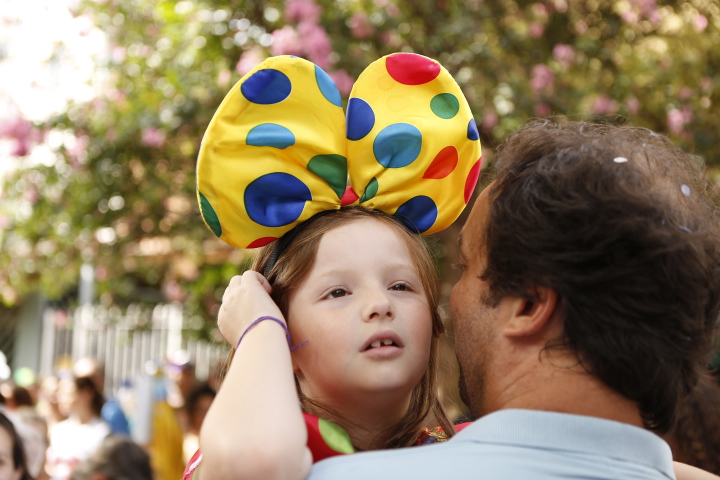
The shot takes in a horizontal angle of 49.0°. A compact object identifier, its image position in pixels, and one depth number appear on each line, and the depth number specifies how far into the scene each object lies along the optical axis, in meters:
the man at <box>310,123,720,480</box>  1.37
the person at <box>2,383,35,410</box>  6.26
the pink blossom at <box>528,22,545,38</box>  6.37
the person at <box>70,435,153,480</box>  3.88
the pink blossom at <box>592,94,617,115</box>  5.93
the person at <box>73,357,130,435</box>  6.23
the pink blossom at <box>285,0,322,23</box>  5.40
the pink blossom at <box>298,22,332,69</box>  5.34
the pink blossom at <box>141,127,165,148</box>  5.87
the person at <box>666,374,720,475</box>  2.72
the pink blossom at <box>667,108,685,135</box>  6.10
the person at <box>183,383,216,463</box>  5.55
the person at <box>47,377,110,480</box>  5.51
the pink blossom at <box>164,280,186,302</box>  7.75
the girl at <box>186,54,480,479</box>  1.80
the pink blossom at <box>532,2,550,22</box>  6.51
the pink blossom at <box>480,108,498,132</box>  5.48
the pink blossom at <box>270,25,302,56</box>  5.42
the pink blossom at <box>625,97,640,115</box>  6.18
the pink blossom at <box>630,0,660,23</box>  6.20
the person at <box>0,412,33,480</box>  3.27
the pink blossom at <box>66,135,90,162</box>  6.21
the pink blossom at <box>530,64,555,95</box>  5.82
